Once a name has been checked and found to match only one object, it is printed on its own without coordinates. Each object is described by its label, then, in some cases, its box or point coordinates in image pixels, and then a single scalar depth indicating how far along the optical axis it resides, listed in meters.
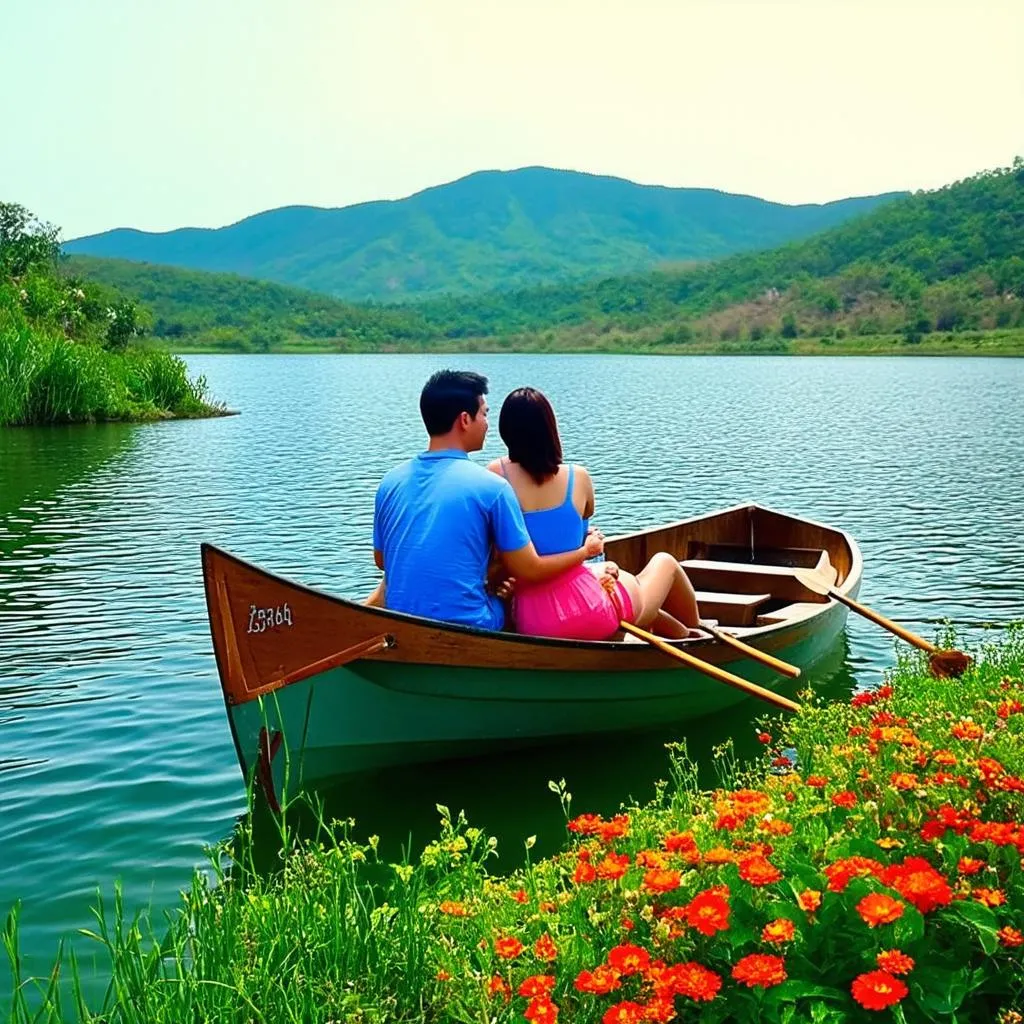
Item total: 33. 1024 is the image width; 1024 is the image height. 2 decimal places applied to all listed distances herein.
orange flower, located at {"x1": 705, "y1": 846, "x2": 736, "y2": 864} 3.26
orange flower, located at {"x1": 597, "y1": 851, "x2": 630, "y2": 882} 3.39
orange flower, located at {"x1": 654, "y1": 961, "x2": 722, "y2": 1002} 2.85
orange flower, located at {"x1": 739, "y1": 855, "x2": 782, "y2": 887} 3.06
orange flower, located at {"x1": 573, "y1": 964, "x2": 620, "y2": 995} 2.92
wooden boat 5.92
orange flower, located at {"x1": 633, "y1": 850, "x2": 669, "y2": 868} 3.34
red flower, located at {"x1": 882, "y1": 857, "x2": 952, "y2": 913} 2.96
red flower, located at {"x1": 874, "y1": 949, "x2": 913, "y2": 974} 2.77
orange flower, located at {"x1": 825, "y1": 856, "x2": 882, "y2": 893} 3.09
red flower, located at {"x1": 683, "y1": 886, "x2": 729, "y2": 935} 2.95
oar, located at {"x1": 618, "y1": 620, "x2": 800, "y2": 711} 6.98
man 6.34
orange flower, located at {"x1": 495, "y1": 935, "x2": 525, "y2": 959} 3.18
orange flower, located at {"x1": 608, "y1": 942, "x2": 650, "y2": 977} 2.96
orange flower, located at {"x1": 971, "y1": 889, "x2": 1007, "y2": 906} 3.01
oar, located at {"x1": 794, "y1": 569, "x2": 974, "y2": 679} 7.29
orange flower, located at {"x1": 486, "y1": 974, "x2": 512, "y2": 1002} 3.19
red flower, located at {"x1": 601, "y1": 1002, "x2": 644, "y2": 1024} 2.84
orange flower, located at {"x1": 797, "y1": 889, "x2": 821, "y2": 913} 3.09
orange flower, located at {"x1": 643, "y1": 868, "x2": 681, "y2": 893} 3.15
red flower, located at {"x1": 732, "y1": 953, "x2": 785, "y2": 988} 2.80
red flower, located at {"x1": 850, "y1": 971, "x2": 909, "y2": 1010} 2.70
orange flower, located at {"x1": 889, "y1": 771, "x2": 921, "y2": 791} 3.54
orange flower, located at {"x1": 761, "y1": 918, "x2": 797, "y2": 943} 2.93
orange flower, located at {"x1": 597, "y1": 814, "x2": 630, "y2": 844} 3.71
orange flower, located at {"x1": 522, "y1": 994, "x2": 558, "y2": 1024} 2.87
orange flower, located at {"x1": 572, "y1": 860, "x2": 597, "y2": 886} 3.41
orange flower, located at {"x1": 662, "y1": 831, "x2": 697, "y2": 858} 3.37
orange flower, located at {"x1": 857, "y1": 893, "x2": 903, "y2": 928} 2.84
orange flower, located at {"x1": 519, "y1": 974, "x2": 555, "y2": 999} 3.02
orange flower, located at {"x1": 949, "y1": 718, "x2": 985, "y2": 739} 4.03
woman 6.67
